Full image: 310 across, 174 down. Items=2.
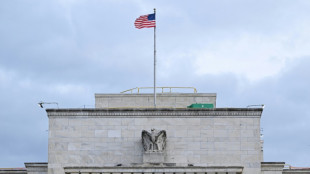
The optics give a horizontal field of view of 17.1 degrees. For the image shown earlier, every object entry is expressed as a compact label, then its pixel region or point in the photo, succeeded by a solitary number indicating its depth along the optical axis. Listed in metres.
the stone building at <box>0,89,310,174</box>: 75.50
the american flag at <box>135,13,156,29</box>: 79.38
